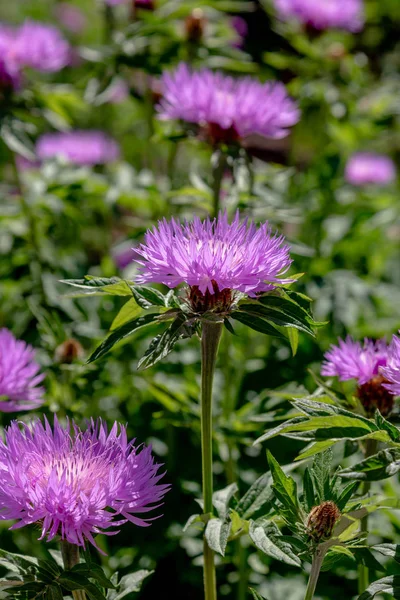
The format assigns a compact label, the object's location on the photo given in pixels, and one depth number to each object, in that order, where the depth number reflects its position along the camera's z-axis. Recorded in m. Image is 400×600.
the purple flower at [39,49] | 1.20
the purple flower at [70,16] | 2.77
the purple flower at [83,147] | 1.76
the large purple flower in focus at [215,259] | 0.87
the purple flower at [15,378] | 0.95
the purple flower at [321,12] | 1.43
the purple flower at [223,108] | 1.05
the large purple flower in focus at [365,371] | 0.92
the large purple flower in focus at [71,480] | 0.85
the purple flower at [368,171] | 1.97
